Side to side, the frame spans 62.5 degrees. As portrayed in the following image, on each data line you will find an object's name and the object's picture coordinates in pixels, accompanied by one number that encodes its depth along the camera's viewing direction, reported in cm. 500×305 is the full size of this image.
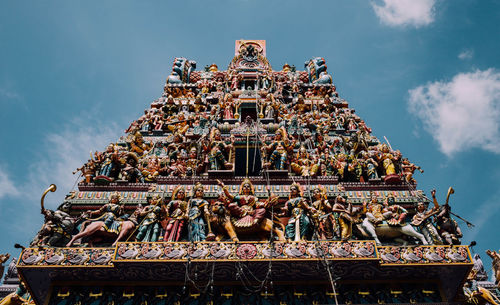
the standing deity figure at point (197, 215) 1009
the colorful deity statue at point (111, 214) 1037
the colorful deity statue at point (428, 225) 977
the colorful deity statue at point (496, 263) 1023
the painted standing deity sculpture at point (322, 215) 1011
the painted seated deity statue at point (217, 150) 1323
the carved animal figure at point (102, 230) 1001
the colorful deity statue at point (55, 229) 1008
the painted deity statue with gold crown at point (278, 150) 1324
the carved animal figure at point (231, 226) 1005
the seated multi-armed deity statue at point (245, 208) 1017
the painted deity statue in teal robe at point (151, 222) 1026
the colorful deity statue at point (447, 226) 972
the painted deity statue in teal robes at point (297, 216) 987
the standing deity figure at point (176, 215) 1028
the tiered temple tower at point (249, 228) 881
